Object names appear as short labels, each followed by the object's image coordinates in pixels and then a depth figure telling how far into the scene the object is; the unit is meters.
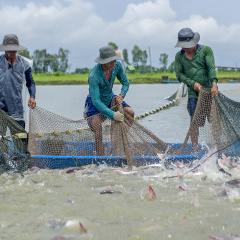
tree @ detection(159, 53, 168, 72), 117.86
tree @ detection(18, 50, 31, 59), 102.42
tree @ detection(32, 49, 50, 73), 108.35
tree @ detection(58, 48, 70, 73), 111.50
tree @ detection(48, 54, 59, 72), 110.50
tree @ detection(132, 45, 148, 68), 117.53
